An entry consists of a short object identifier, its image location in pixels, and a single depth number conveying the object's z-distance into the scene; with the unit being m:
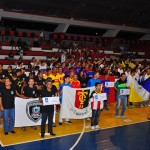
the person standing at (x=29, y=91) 8.28
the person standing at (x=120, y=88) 10.02
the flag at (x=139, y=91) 12.17
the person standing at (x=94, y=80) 9.73
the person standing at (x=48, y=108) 7.46
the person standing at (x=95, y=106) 8.36
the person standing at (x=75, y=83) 9.44
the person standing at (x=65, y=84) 8.95
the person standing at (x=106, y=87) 11.32
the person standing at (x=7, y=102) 7.48
